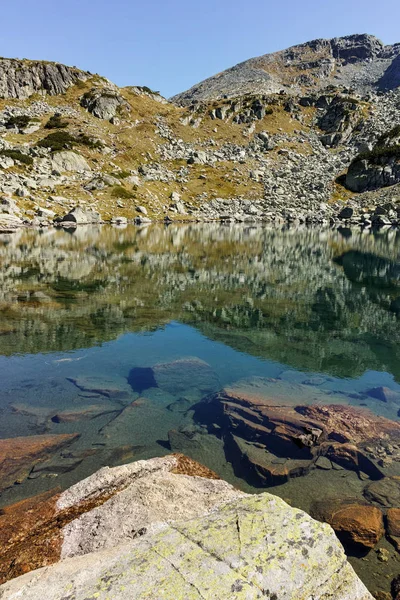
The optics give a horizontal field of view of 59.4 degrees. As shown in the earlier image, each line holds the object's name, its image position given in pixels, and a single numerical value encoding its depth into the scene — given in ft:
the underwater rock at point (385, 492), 26.05
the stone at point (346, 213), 381.91
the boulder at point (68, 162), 363.76
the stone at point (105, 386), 43.45
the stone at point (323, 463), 30.30
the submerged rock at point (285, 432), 30.25
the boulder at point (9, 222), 251.80
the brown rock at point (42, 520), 16.85
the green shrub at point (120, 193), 354.95
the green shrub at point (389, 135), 456.69
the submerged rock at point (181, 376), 45.41
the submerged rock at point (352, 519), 22.48
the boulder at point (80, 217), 294.46
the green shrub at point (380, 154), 411.54
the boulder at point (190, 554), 12.25
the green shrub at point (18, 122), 427.33
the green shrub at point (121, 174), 382.22
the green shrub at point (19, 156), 336.90
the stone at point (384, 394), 43.57
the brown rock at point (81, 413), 37.58
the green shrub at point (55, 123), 443.36
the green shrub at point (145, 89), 643.45
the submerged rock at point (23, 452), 28.60
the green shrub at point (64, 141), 380.62
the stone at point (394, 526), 22.58
